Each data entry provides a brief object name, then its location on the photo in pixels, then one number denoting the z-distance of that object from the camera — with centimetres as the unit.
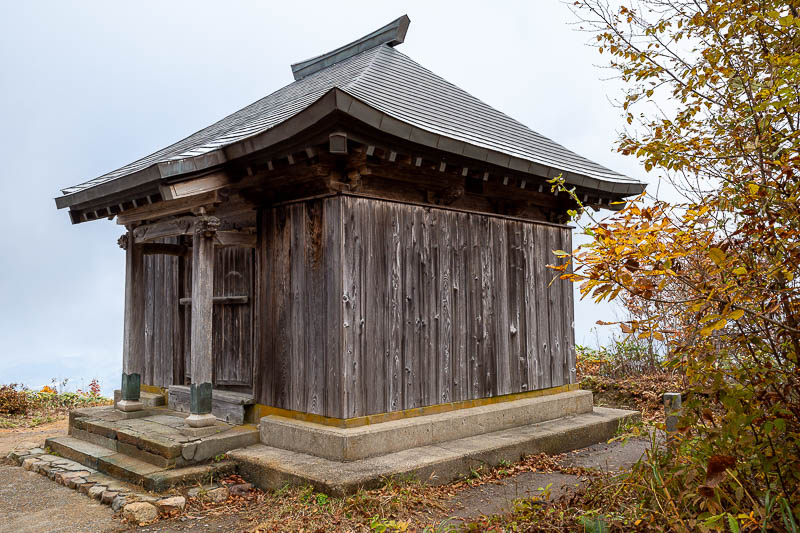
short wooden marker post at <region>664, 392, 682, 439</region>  499
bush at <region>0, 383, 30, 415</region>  1161
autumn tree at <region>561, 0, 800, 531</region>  316
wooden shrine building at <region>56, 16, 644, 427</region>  605
